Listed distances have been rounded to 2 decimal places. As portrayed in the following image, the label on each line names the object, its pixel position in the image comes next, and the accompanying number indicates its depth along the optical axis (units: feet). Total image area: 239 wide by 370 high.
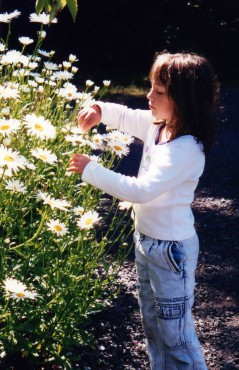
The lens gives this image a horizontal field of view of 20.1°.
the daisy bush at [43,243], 7.20
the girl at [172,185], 6.82
